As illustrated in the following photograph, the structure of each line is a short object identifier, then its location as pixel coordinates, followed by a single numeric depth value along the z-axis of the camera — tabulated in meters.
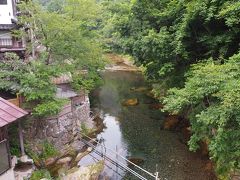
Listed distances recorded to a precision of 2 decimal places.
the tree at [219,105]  8.90
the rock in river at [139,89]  28.17
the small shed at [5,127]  9.68
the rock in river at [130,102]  23.48
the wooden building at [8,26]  19.03
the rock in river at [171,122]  18.40
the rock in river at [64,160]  13.85
